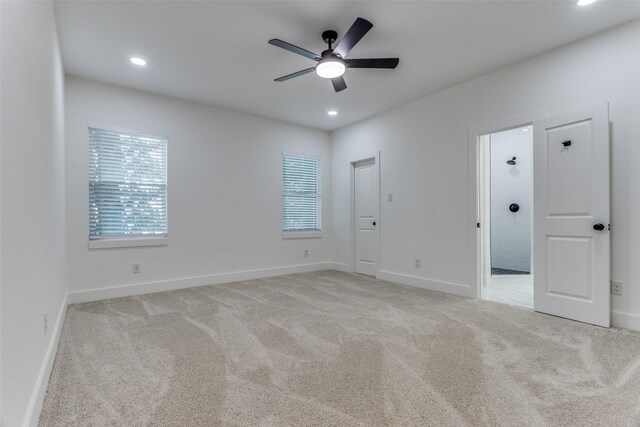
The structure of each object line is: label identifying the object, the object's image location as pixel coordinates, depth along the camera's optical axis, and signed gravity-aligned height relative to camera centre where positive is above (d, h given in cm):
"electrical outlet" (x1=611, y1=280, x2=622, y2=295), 280 -69
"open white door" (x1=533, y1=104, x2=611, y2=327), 283 -4
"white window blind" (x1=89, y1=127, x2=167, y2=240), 384 +37
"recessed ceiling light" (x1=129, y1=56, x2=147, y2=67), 328 +162
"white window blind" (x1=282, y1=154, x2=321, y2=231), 559 +35
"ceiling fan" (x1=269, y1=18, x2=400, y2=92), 253 +135
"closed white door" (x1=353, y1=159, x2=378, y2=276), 532 -9
